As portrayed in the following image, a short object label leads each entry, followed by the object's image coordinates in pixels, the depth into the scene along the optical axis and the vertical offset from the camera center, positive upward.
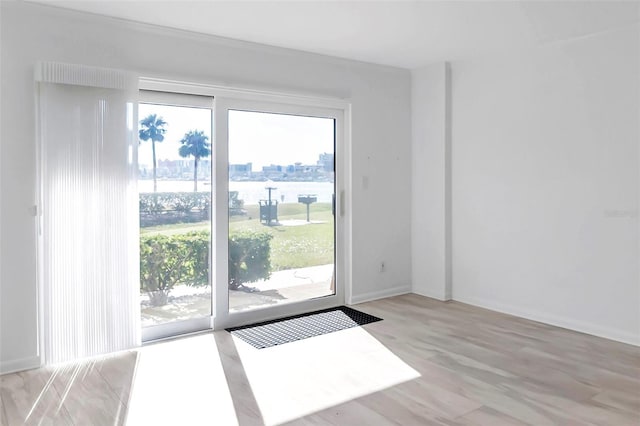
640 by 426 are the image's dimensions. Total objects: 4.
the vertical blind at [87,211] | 3.56 +0.02
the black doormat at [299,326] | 4.20 -1.03
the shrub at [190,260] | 4.16 -0.42
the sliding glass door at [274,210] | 4.52 +0.02
